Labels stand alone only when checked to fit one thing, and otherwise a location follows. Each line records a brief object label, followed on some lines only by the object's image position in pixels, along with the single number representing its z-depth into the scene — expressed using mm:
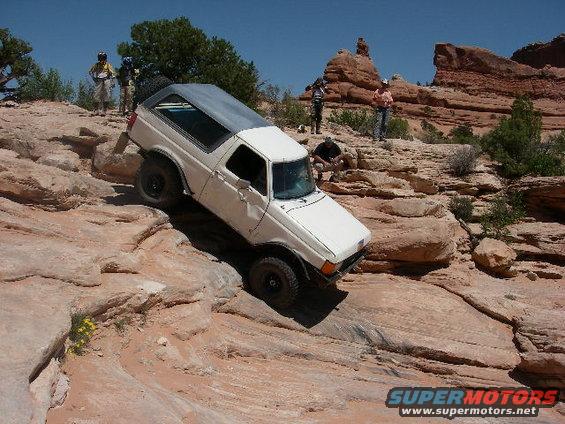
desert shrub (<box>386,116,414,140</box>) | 18859
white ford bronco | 7184
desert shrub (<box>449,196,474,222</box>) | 11578
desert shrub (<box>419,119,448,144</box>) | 18766
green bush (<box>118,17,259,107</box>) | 17141
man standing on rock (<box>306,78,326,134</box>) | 14930
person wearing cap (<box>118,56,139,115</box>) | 12749
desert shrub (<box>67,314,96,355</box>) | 4711
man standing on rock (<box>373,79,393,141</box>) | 14086
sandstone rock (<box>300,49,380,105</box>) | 40781
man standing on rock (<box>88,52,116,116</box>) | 12727
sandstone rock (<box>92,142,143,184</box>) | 9680
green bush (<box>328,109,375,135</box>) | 17838
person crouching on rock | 10812
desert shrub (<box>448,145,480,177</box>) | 12906
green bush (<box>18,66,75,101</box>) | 18469
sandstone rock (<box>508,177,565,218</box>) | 11719
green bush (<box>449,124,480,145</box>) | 18352
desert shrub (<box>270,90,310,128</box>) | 17698
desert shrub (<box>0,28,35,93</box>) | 19266
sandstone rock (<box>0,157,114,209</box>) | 7016
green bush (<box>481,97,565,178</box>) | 13422
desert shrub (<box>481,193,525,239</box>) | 11156
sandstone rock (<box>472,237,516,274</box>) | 9891
